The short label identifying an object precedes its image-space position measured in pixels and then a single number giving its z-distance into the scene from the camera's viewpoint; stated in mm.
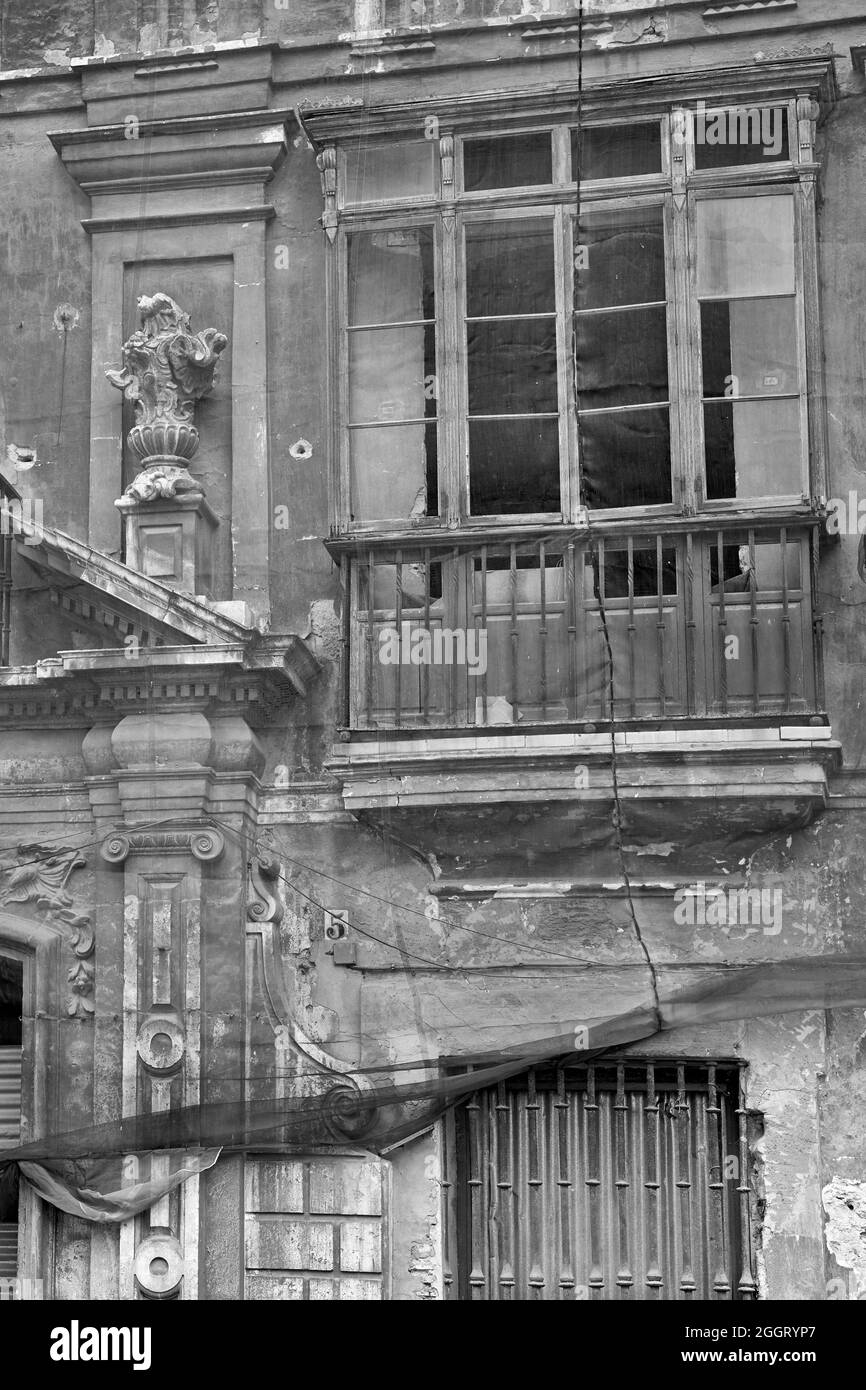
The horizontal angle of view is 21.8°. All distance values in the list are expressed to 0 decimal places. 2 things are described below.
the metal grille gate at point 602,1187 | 8445
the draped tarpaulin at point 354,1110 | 8250
